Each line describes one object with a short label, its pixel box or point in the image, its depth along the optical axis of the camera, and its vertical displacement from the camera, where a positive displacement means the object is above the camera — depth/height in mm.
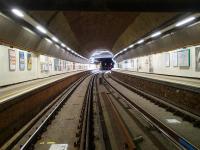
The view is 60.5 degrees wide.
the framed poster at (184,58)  8714 +626
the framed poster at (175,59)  9761 +636
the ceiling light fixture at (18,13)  5375 +1844
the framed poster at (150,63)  13613 +563
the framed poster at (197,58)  7950 +550
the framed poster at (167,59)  10724 +686
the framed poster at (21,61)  8472 +479
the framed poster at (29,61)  9387 +528
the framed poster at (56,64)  14756 +569
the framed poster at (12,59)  7488 +521
